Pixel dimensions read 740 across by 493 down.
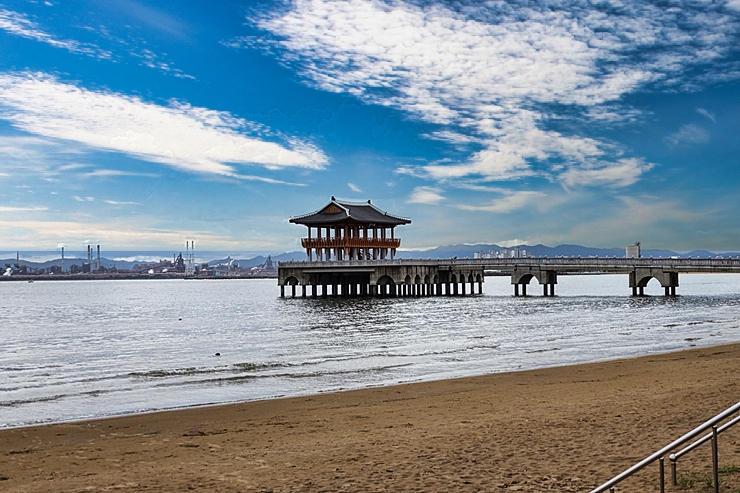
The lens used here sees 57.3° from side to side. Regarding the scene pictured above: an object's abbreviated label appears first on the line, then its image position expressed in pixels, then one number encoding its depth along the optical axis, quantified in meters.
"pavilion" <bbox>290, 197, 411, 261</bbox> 74.69
